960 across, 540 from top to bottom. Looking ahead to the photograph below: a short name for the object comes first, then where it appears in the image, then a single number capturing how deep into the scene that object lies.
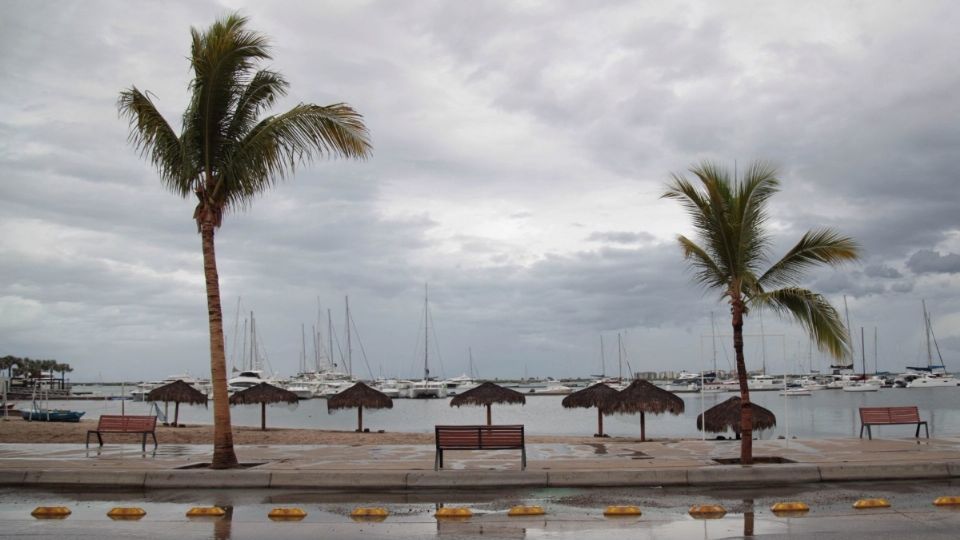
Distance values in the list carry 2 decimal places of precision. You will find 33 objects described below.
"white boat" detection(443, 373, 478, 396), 170.88
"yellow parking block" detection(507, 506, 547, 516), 10.73
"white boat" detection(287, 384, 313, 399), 117.03
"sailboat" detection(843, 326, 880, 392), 139.50
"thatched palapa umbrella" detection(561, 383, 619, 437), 30.75
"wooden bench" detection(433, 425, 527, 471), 14.31
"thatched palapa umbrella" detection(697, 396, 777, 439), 27.41
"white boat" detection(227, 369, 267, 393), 93.31
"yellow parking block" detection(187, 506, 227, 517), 10.91
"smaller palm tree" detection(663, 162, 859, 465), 15.22
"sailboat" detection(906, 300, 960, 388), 142.88
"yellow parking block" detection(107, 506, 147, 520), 10.74
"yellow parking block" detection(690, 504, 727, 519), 10.54
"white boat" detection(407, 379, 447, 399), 142.62
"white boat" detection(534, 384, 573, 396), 177.62
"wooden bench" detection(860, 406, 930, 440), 20.41
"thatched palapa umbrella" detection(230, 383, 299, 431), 36.88
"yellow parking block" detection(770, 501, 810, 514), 10.80
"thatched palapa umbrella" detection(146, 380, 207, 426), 37.05
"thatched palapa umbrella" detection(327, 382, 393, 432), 35.44
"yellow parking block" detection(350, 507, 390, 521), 10.62
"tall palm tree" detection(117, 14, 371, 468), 14.84
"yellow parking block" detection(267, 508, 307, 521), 10.65
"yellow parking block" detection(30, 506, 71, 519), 10.78
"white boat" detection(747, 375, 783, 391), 164.38
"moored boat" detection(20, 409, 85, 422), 49.12
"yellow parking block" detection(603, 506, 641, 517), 10.72
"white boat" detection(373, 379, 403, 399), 141.25
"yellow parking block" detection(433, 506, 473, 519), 10.64
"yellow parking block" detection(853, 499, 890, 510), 11.04
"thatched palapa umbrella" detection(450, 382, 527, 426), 33.31
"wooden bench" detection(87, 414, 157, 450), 18.73
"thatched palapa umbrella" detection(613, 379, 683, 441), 28.64
